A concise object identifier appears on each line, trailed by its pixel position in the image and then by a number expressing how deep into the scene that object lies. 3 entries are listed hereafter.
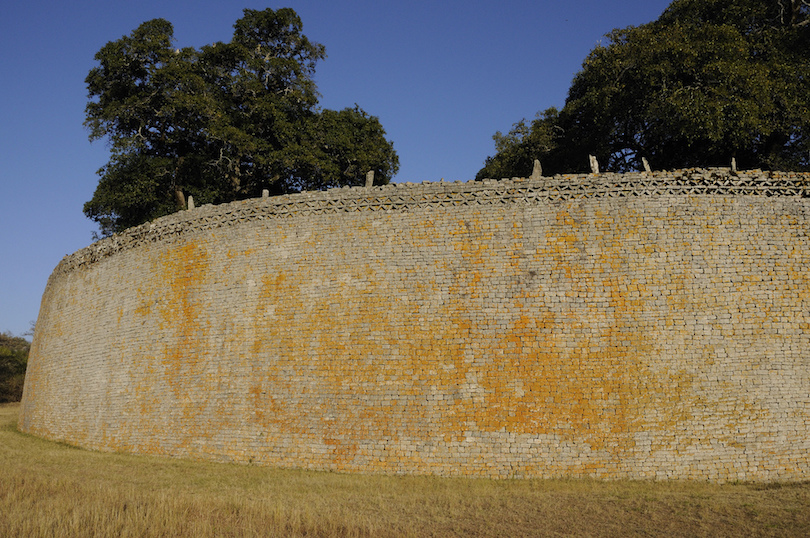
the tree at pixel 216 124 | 24.22
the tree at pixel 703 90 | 17.97
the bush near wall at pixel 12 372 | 40.84
